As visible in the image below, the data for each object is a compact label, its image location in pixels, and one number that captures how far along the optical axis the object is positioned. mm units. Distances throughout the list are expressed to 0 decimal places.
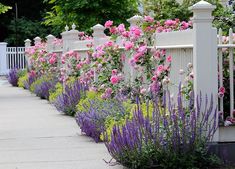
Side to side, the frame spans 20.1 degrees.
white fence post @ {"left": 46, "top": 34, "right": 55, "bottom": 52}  19953
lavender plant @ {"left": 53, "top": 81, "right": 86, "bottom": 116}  13016
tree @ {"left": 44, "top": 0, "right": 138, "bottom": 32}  25328
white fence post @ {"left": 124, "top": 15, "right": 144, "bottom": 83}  9992
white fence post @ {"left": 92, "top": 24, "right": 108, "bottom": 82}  12590
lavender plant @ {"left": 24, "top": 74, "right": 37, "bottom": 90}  22119
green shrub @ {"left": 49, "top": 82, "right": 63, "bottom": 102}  15155
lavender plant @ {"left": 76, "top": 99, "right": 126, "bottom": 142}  9028
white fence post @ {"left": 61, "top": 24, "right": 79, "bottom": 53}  15836
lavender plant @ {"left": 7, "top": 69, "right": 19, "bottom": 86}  27125
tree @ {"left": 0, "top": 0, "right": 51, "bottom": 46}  42594
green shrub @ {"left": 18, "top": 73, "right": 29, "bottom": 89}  23981
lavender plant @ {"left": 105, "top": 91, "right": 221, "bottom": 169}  6582
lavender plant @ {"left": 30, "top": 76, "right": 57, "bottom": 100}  18014
